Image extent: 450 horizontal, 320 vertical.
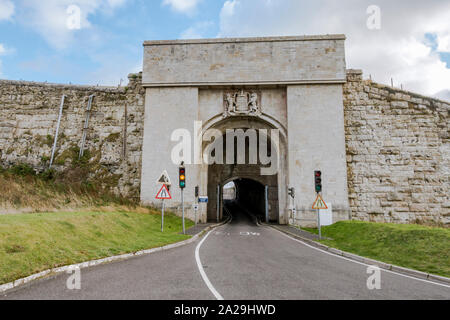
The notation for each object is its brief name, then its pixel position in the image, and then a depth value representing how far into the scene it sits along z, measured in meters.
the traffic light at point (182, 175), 14.15
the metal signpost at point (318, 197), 13.04
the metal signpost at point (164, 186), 12.61
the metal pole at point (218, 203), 26.55
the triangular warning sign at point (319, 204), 13.00
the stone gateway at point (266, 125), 19.14
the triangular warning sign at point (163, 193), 12.59
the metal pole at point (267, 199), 26.03
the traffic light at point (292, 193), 18.71
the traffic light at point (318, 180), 13.56
